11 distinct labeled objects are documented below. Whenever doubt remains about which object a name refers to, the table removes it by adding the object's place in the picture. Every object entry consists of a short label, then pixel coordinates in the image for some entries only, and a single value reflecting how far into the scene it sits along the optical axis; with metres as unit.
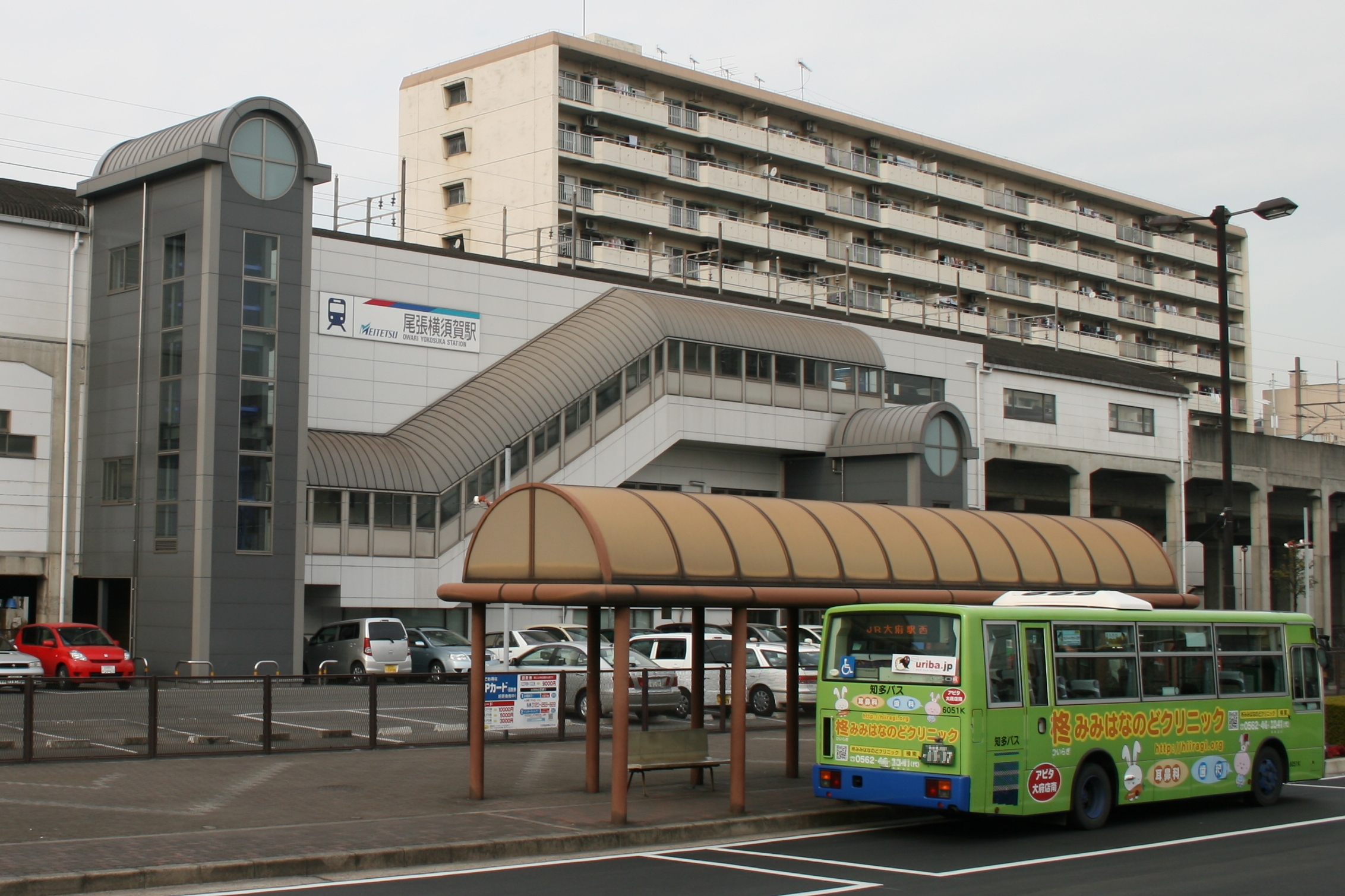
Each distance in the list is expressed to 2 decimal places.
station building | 33.75
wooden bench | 15.62
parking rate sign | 20.31
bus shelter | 13.96
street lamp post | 22.31
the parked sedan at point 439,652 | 33.56
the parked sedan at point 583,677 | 24.56
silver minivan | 33.09
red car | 30.66
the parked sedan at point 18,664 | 29.00
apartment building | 62.28
